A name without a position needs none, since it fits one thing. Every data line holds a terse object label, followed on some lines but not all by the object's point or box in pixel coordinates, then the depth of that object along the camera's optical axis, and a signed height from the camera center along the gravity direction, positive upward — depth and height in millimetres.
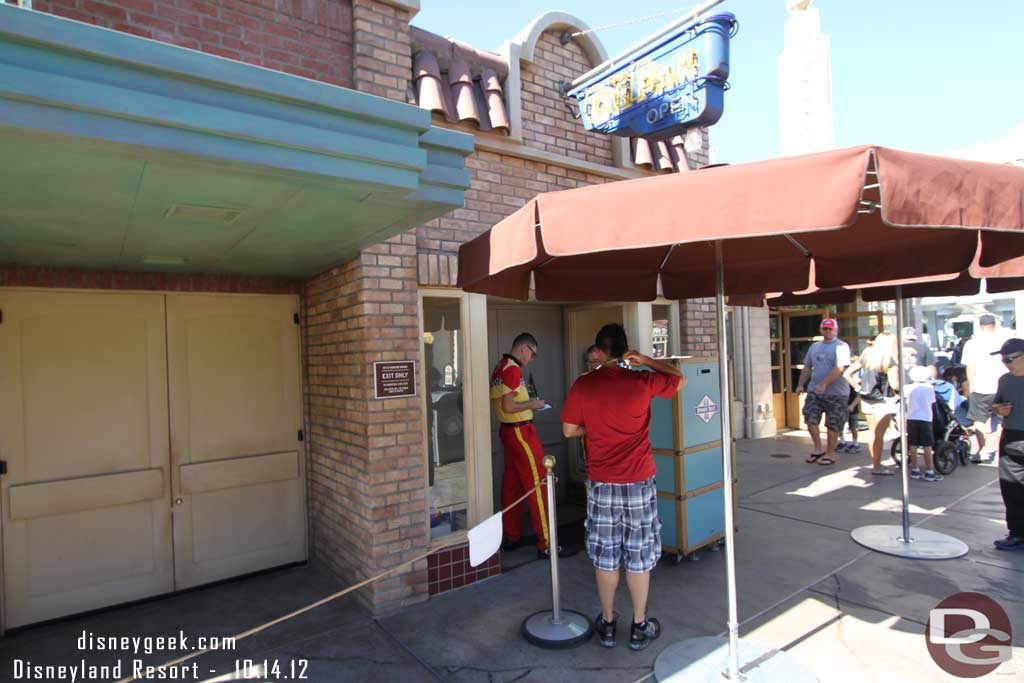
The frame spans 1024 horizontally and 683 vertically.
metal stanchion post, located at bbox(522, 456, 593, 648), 3490 -1768
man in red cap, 7902 -771
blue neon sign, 4438 +2092
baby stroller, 7312 -1423
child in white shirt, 6785 -930
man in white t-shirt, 7496 -542
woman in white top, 7273 -752
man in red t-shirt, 3418 -813
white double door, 3953 -645
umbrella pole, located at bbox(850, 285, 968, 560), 4605 -1774
